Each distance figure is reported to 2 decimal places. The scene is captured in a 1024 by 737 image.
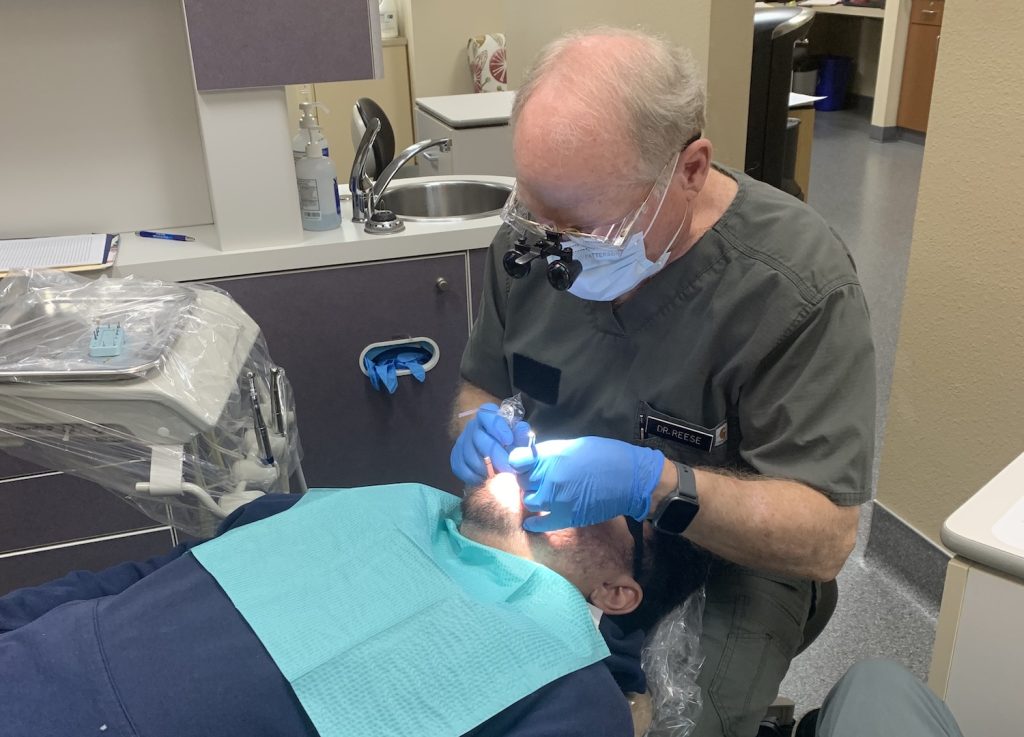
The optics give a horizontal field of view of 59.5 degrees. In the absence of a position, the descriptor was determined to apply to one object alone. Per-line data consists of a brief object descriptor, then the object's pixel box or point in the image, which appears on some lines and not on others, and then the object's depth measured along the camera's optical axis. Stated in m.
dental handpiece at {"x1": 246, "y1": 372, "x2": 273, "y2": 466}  1.42
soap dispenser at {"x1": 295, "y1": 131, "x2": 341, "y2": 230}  2.06
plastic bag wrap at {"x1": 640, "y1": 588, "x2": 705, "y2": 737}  1.19
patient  0.92
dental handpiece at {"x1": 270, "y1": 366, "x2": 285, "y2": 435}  1.49
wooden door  5.73
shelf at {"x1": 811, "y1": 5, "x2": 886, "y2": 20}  6.61
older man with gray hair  1.13
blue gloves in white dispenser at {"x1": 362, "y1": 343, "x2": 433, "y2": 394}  2.11
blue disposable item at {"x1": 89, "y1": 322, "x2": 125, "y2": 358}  1.27
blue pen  2.08
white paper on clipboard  1.87
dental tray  1.25
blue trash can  7.35
